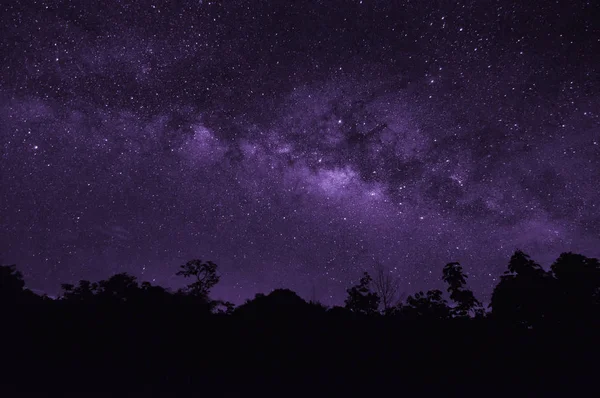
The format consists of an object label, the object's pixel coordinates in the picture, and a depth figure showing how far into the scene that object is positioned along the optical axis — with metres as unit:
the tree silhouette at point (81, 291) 24.02
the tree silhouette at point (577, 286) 26.12
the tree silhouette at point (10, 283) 22.91
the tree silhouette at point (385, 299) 29.40
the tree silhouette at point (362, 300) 30.36
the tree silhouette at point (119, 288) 23.61
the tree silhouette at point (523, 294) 27.31
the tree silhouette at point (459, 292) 29.28
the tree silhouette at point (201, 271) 38.31
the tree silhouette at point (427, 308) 25.46
